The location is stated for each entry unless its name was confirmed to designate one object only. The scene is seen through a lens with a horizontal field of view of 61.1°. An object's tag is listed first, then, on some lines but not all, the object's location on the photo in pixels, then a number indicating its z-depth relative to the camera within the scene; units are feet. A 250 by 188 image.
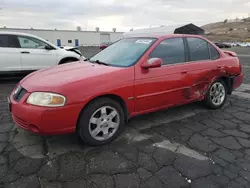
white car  21.04
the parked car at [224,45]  105.42
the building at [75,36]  138.51
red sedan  8.36
